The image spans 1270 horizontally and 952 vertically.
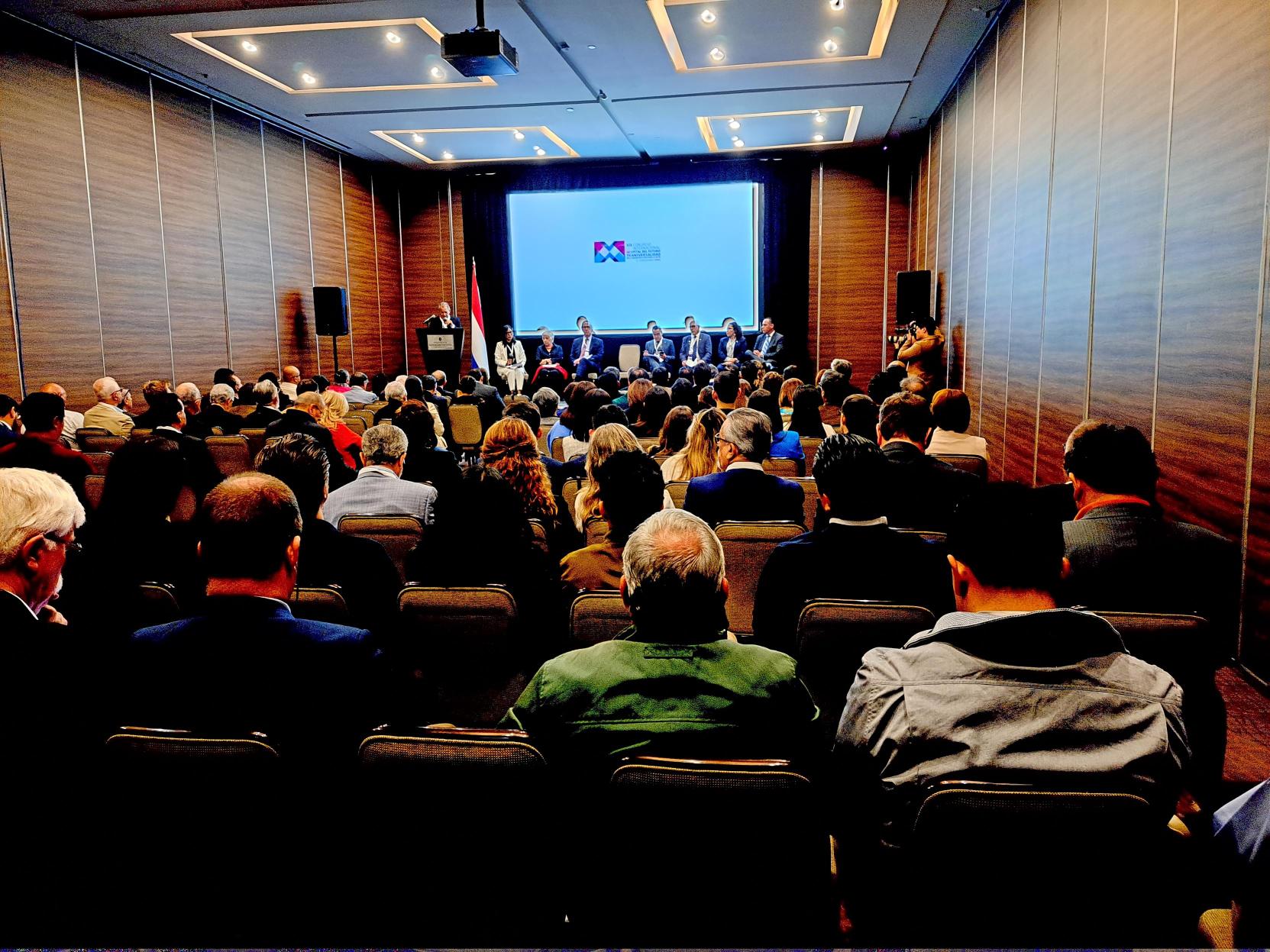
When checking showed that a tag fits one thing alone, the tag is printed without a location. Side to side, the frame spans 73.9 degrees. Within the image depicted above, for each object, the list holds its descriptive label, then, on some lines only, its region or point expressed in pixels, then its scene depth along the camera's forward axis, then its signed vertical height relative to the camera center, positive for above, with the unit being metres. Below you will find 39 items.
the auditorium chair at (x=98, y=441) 6.16 -0.56
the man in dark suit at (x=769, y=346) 13.09 +0.06
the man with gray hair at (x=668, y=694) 1.58 -0.64
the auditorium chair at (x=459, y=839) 1.42 -0.83
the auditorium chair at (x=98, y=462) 5.33 -0.62
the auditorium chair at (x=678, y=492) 4.14 -0.68
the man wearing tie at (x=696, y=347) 13.66 +0.08
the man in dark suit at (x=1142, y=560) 2.50 -0.64
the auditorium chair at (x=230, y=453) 5.86 -0.63
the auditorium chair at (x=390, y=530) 3.39 -0.69
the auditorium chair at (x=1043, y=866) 1.27 -0.80
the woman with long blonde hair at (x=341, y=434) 5.87 -0.53
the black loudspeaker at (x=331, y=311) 11.68 +0.66
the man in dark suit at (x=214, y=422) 6.46 -0.47
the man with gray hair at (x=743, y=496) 3.68 -0.63
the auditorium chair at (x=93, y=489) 4.59 -0.68
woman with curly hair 3.83 -0.49
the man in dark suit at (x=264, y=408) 6.49 -0.37
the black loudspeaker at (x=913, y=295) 10.83 +0.67
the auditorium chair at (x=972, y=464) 4.92 -0.68
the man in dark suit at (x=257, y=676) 1.72 -0.64
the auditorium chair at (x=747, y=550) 3.21 -0.77
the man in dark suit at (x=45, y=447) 4.43 -0.43
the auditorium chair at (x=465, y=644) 2.62 -0.91
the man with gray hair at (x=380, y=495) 3.69 -0.60
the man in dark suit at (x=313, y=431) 5.05 -0.44
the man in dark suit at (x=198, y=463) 4.67 -0.57
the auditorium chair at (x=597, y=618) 2.44 -0.76
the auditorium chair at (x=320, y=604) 2.46 -0.71
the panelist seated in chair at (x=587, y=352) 13.89 +0.03
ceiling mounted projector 6.59 +2.40
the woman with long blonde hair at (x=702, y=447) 4.38 -0.49
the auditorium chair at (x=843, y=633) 2.15 -0.73
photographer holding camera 9.80 -0.06
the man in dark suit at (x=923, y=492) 3.84 -0.66
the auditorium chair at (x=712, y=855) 1.34 -0.83
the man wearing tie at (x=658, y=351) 13.63 +0.02
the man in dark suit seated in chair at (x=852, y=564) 2.56 -0.65
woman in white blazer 14.01 -0.09
